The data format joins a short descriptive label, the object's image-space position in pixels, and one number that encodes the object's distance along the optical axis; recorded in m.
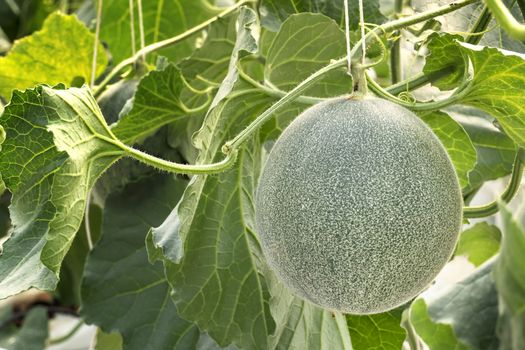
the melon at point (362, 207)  0.95
